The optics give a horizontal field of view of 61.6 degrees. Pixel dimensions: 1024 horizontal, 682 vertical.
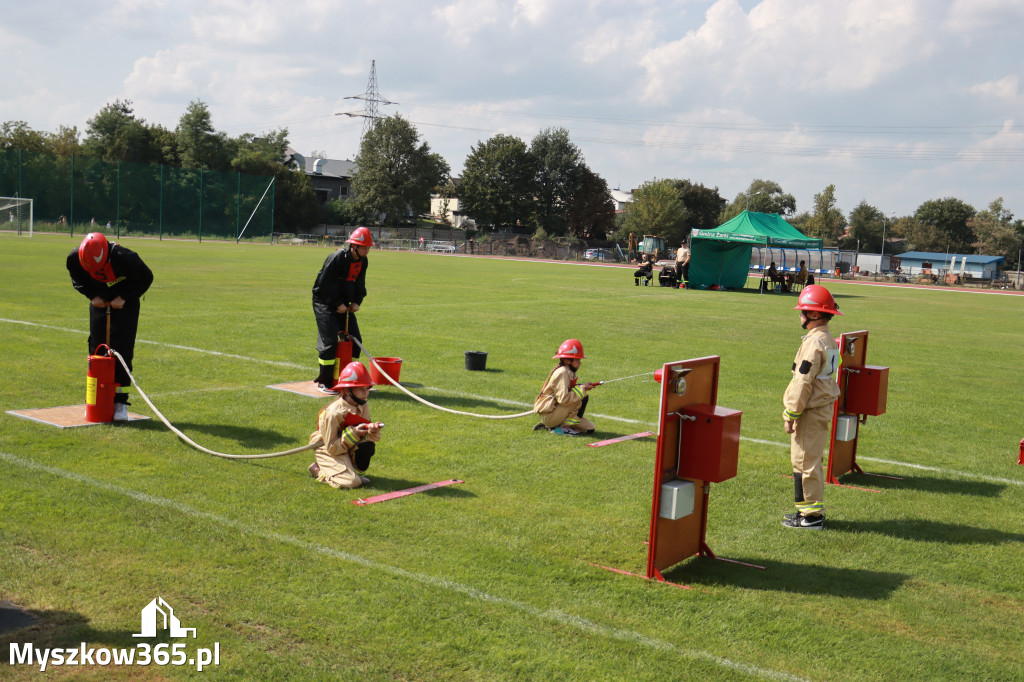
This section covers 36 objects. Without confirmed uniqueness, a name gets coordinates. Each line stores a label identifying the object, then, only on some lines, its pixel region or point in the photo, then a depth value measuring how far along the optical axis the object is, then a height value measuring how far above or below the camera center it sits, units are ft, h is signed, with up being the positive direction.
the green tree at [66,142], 318.86 +33.34
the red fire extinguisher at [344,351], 37.24 -4.41
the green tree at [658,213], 343.46 +22.37
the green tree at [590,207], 370.32 +24.76
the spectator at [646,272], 137.28 -0.65
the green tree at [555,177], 364.38 +36.30
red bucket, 38.68 -5.30
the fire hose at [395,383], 32.04 -5.23
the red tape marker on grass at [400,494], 23.58 -6.79
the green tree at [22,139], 297.33 +32.07
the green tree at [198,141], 313.12 +35.90
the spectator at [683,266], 139.13 +0.71
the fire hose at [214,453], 25.40 -6.32
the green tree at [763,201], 410.52 +36.33
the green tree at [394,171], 347.77 +33.34
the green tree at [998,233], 360.07 +23.92
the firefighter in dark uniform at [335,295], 36.88 -2.00
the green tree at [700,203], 403.09 +32.18
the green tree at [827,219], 351.46 +25.36
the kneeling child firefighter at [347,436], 24.47 -5.34
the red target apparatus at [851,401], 27.96 -3.95
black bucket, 45.26 -5.50
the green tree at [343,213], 343.46 +14.27
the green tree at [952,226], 394.11 +27.89
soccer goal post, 205.46 +3.32
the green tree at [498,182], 352.49 +31.40
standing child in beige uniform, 22.79 -3.36
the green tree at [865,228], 398.42 +24.69
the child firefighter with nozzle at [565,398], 32.14 -5.06
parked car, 284.82 +3.22
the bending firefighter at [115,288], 30.81 -1.98
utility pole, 365.32 +58.95
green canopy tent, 138.82 +4.58
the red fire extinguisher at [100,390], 30.17 -5.49
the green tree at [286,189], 313.12 +20.55
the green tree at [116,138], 312.29 +35.10
